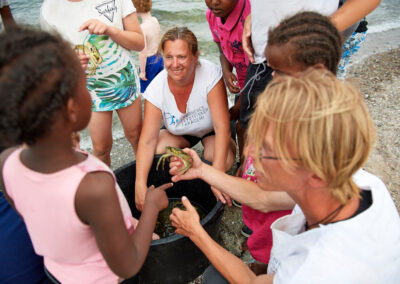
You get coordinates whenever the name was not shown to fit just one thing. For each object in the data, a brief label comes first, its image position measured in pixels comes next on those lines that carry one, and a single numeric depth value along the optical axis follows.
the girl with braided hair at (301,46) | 1.29
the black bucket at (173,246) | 1.60
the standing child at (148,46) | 3.26
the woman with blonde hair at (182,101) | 2.00
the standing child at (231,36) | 2.15
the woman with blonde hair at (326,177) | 0.85
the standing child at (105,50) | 1.95
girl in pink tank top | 0.78
